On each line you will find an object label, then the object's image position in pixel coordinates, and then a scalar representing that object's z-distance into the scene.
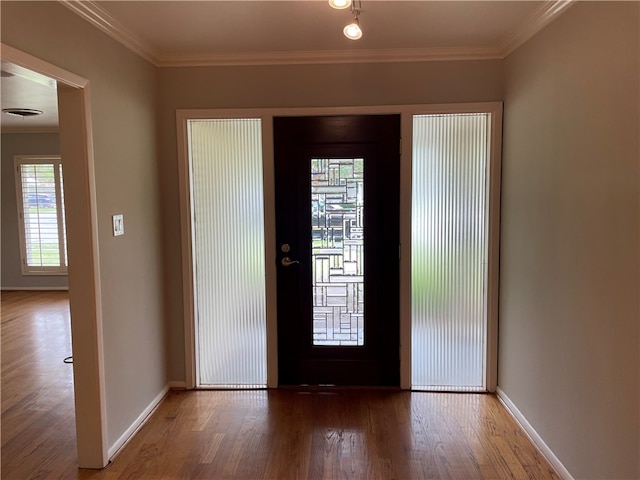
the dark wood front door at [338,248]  2.89
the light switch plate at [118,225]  2.32
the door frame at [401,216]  2.81
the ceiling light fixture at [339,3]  1.68
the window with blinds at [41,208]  6.04
